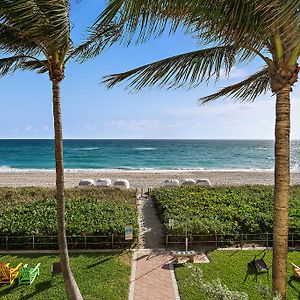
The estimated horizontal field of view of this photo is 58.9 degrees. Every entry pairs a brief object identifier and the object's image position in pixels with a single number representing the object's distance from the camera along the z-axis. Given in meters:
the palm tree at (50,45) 4.08
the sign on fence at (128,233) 10.28
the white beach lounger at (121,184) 22.66
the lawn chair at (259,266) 8.88
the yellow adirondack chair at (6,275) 8.40
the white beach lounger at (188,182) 22.67
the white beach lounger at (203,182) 22.33
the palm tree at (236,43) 2.53
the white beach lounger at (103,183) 22.70
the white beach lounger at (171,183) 22.09
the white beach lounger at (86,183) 22.93
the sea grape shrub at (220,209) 11.87
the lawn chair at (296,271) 8.56
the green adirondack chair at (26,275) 8.31
